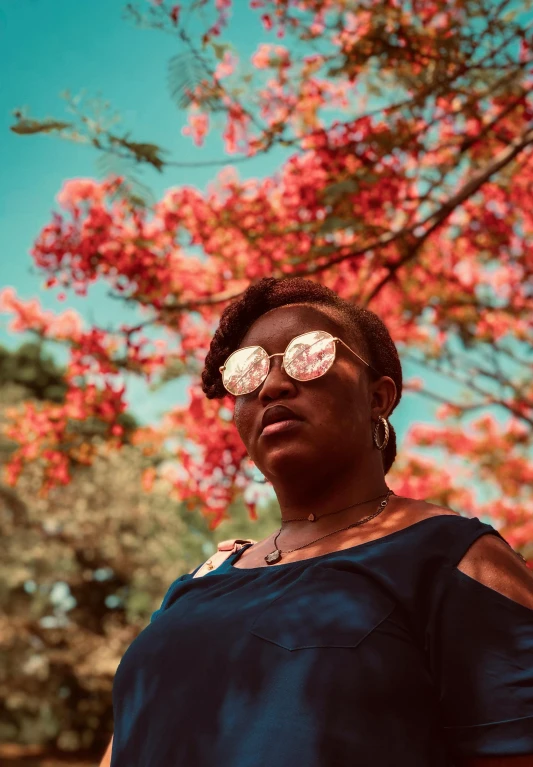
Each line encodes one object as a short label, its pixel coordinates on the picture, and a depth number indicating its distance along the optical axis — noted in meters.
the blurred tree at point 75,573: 16.62
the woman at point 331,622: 1.45
